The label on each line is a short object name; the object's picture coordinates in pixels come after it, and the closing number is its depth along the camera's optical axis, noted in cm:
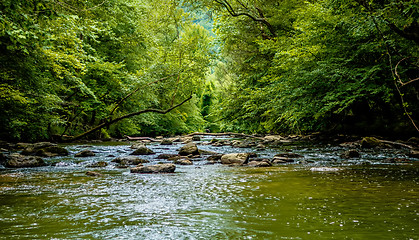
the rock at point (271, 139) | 2099
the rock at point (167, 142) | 1991
